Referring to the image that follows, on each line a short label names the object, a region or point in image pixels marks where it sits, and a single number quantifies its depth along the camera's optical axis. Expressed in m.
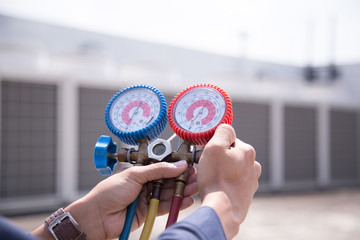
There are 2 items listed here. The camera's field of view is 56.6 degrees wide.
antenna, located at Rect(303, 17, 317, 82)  11.00
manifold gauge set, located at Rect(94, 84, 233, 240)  0.95
